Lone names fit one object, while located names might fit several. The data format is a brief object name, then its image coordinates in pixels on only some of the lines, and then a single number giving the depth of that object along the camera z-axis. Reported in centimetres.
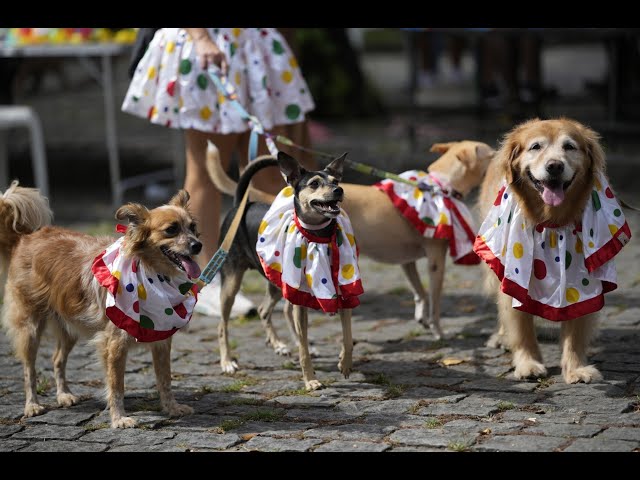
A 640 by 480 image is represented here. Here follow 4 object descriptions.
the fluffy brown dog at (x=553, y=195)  935
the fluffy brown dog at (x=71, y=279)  897
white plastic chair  1871
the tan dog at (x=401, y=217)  1181
